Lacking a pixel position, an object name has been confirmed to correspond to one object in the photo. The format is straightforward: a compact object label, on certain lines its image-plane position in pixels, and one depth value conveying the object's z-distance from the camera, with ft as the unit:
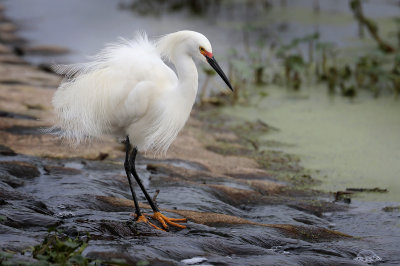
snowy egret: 23.93
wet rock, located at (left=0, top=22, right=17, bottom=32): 81.80
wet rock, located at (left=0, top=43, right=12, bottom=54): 66.57
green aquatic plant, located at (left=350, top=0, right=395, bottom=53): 57.11
